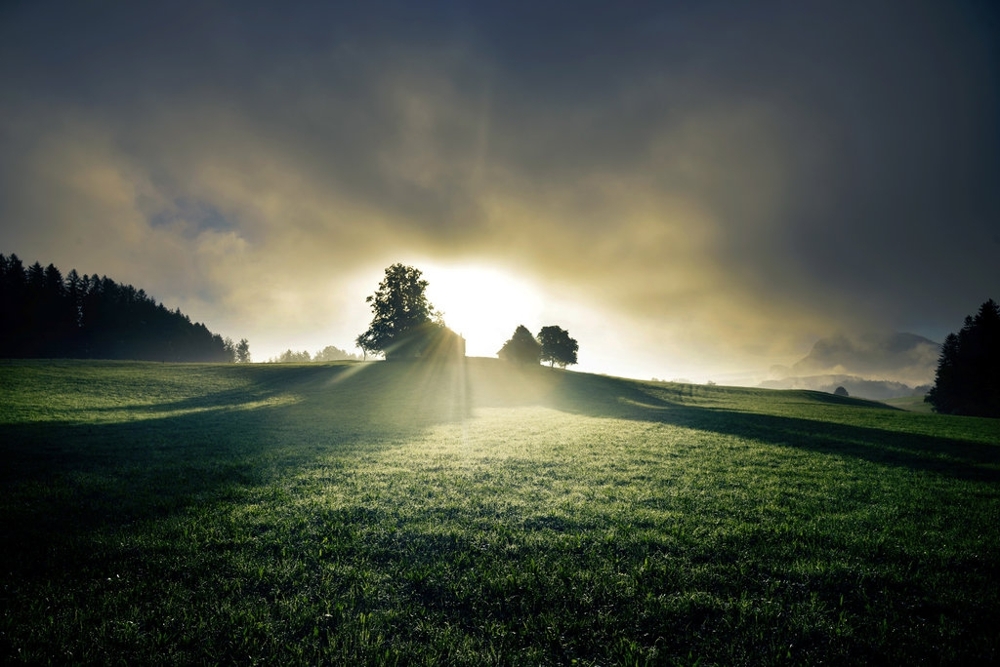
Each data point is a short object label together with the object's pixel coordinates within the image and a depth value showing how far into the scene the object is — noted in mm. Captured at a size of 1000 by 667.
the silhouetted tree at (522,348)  78375
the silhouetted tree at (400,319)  65312
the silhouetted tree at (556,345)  87312
